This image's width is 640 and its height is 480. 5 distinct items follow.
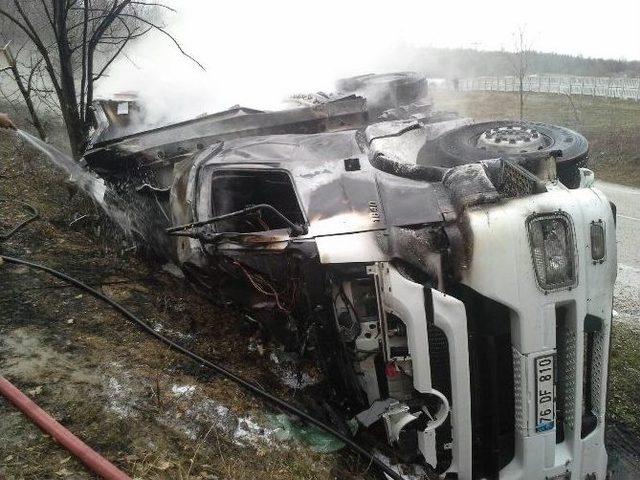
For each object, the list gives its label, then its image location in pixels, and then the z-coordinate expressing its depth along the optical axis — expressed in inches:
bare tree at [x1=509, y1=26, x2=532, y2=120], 666.0
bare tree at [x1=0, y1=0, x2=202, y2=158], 219.6
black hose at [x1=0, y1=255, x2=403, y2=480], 117.0
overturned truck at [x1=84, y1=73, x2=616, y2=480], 105.0
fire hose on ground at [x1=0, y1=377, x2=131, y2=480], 89.7
